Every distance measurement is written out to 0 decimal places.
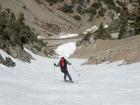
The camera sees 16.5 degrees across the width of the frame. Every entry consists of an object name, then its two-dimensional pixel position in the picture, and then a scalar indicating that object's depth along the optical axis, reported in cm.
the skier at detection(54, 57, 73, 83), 2838
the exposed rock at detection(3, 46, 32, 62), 4391
